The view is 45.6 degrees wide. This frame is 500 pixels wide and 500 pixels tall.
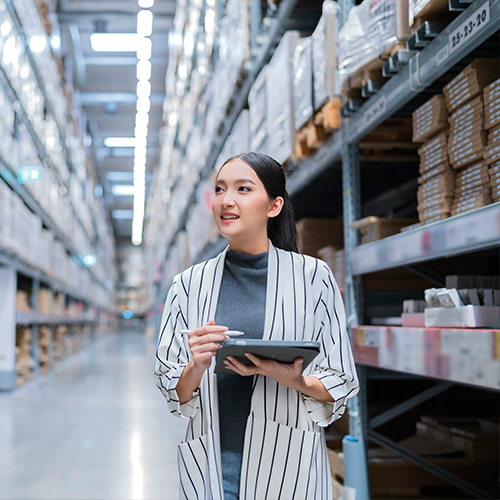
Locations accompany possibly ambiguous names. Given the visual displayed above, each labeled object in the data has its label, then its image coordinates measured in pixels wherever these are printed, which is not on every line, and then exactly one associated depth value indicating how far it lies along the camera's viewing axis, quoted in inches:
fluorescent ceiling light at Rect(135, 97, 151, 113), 742.4
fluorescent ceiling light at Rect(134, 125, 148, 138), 878.4
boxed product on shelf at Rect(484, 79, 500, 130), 95.0
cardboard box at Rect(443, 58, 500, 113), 101.6
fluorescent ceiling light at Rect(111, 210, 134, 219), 1747.0
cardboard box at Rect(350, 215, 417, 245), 138.3
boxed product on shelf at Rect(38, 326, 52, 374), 487.2
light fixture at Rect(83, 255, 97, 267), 837.4
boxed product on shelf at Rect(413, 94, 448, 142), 112.7
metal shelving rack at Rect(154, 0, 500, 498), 87.4
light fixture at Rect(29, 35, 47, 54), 392.7
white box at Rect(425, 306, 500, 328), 90.1
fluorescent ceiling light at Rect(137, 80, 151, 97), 677.2
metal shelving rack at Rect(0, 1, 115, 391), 339.1
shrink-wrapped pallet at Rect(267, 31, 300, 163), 179.9
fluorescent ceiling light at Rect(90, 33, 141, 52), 669.3
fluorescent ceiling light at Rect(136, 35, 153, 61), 557.1
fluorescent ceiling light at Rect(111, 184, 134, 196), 1438.2
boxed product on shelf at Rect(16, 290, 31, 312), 392.5
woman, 55.7
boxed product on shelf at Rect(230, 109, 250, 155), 255.2
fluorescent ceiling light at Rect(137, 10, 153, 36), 494.9
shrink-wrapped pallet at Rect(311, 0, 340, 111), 144.6
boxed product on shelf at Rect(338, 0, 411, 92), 115.1
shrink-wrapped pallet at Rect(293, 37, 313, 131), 162.2
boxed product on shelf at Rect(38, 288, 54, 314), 499.5
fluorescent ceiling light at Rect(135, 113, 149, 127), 822.5
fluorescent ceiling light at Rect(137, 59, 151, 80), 611.5
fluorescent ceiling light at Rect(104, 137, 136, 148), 1051.9
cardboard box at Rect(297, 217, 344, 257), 209.0
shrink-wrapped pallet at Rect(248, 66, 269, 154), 213.0
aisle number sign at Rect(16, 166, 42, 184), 339.9
